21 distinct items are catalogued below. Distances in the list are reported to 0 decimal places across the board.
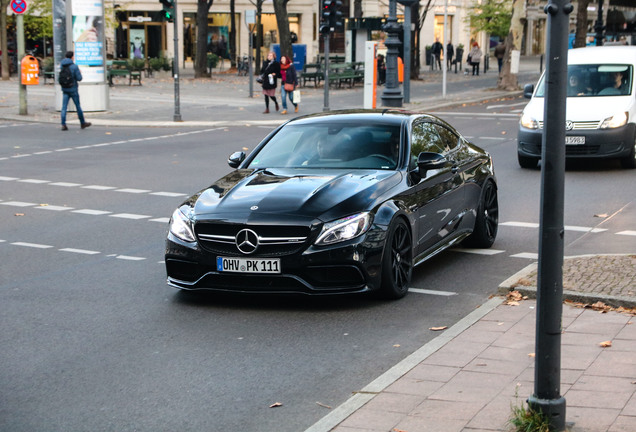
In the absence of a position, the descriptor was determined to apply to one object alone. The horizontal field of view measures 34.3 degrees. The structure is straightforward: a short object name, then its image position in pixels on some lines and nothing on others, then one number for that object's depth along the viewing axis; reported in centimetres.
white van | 1678
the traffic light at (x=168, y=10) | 2886
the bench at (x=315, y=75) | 4121
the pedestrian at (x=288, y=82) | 3078
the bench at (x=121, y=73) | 4372
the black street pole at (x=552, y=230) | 478
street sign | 2902
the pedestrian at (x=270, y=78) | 3053
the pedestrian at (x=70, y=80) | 2659
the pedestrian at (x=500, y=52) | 4978
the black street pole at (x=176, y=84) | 2756
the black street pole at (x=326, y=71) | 3041
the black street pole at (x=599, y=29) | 4994
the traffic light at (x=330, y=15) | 3028
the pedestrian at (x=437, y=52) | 6244
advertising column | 3078
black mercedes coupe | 778
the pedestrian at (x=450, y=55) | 6313
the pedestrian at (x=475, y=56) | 5531
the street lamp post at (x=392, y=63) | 3028
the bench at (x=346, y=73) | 4116
